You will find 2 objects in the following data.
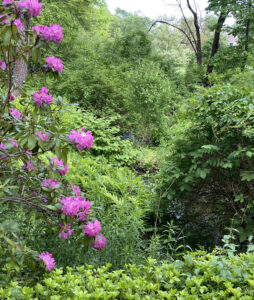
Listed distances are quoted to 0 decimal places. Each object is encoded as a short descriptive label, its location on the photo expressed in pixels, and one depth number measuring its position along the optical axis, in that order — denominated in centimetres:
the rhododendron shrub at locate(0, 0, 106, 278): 168
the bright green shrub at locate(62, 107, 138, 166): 674
